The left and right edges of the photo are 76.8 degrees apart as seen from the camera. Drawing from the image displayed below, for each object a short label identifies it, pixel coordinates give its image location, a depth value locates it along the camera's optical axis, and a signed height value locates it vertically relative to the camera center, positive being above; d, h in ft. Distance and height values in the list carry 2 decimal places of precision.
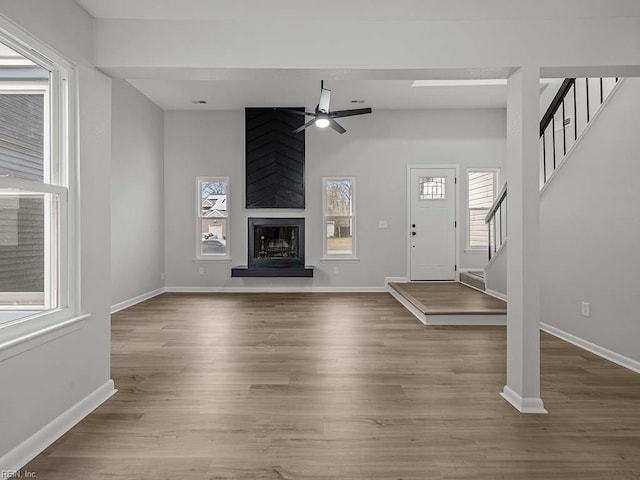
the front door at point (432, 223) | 24.12 +0.71
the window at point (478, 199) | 24.30 +2.17
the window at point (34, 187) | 6.70 +0.83
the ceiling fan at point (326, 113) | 16.89 +5.28
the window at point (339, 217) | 24.21 +1.04
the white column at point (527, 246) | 8.55 -0.23
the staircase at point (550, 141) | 16.02 +4.44
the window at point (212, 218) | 24.00 +0.95
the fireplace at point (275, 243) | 23.80 -0.53
